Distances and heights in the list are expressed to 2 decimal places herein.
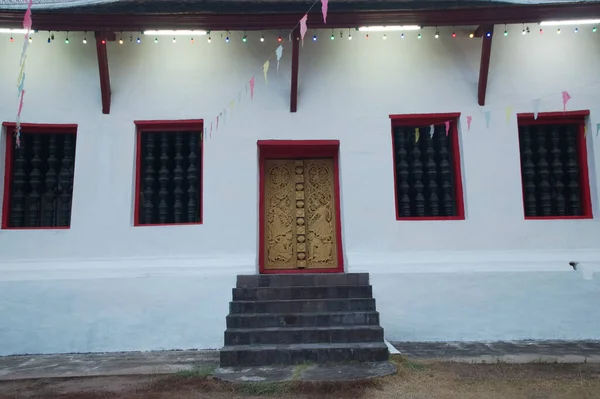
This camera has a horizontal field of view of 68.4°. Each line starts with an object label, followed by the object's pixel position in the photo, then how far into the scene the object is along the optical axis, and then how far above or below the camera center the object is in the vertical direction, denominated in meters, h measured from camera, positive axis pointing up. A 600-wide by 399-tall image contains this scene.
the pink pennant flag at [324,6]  4.79 +2.62
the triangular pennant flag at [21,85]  5.49 +2.13
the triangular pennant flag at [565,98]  6.12 +2.05
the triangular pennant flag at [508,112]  6.24 +1.88
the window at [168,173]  6.22 +1.12
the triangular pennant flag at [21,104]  6.05 +2.04
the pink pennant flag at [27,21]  5.07 +2.69
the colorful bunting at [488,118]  6.19 +1.80
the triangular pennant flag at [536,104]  6.28 +2.00
